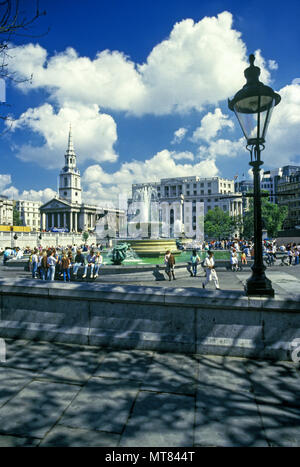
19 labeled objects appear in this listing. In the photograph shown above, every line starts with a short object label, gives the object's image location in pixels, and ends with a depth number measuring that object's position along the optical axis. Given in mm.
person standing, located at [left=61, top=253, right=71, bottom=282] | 15655
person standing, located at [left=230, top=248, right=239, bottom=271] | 20562
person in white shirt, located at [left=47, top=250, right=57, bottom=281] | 15129
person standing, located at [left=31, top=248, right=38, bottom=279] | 17734
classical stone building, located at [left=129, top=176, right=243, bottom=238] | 123312
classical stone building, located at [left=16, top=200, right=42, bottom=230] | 167875
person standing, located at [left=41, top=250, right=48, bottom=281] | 15354
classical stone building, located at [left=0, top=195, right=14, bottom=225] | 101375
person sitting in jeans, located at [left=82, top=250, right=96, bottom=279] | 16172
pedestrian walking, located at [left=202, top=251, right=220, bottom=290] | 12602
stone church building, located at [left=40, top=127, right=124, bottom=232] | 133125
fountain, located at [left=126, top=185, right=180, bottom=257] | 26750
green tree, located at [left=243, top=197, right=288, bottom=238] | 73062
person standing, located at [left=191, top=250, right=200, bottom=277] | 17878
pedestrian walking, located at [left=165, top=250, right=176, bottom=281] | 16047
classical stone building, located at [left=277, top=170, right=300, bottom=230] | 92438
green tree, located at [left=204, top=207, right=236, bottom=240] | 82438
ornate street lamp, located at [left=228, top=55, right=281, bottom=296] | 4812
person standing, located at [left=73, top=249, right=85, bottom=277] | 16547
